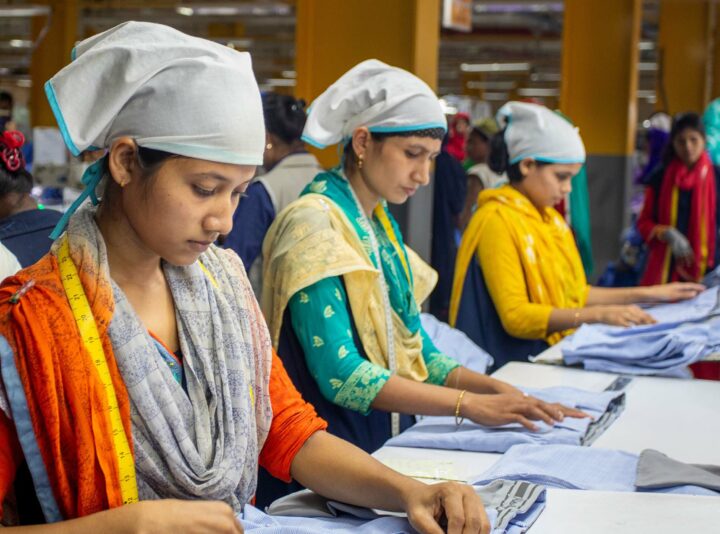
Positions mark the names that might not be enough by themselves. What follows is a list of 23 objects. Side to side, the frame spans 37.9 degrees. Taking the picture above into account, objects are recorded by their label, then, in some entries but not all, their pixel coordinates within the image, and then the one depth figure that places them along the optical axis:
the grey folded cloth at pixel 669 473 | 1.71
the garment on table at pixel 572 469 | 1.77
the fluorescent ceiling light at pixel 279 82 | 25.72
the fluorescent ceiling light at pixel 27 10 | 12.90
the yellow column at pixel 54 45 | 12.95
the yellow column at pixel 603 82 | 8.35
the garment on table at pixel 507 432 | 2.11
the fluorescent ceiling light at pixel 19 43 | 21.30
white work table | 1.55
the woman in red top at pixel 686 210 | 5.91
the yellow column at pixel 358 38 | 5.10
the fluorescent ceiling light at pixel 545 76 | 23.20
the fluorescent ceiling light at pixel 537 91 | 25.89
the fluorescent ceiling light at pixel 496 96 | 28.50
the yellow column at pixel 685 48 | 12.61
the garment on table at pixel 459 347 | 2.97
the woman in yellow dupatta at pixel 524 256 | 3.33
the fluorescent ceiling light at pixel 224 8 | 12.45
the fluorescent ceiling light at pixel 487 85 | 26.67
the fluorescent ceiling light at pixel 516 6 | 12.32
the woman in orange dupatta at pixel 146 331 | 1.29
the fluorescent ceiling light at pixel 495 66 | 20.84
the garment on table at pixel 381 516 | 1.50
